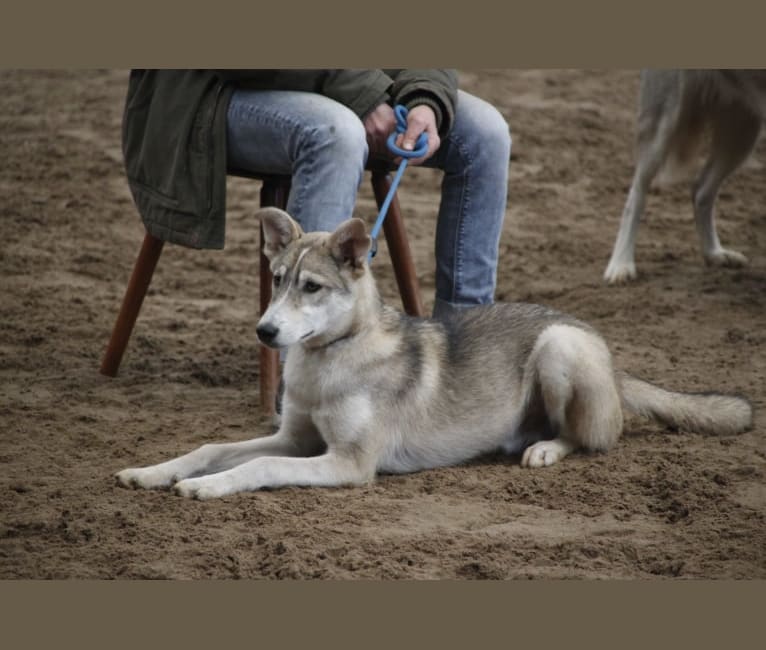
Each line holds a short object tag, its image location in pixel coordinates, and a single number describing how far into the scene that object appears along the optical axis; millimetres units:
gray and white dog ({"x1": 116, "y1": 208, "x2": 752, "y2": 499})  8852
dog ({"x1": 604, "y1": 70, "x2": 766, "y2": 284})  15008
